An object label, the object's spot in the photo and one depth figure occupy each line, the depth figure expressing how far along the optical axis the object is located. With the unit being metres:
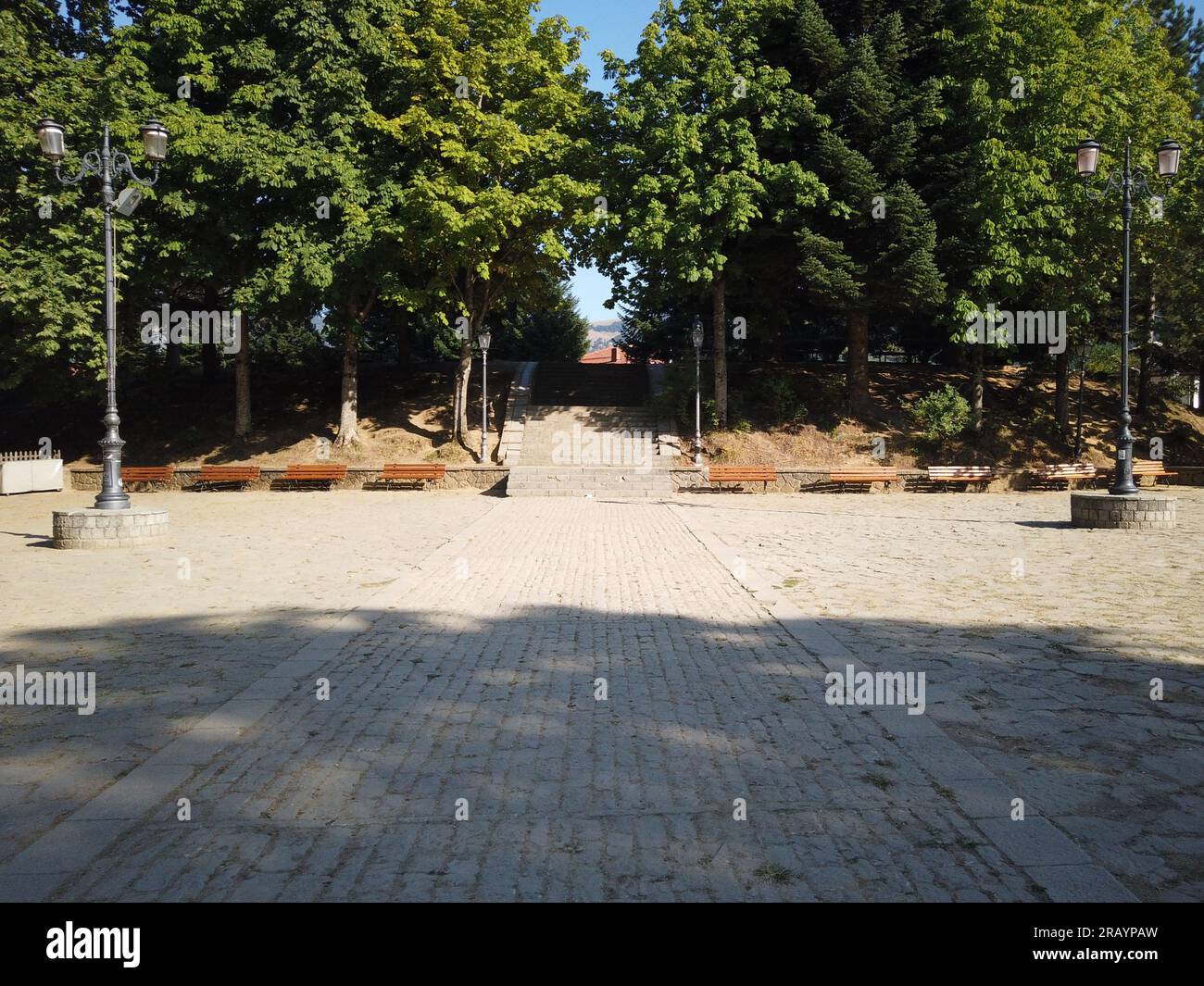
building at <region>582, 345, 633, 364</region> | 54.03
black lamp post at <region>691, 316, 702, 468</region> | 25.28
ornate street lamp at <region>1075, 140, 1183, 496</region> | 14.80
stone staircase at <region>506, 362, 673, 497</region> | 23.48
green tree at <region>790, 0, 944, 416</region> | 25.09
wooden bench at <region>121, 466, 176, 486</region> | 25.23
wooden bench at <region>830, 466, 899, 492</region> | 24.05
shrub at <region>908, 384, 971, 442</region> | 26.39
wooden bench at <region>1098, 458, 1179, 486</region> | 23.86
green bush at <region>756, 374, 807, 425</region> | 28.42
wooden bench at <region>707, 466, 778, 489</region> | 24.05
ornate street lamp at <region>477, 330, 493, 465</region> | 25.55
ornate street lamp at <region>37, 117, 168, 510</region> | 13.38
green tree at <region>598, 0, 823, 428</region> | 25.20
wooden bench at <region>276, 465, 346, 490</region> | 24.81
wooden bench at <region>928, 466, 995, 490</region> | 23.86
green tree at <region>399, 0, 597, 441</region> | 24.72
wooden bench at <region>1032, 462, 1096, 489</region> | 24.28
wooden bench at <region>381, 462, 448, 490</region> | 24.44
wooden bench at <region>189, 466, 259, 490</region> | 25.19
